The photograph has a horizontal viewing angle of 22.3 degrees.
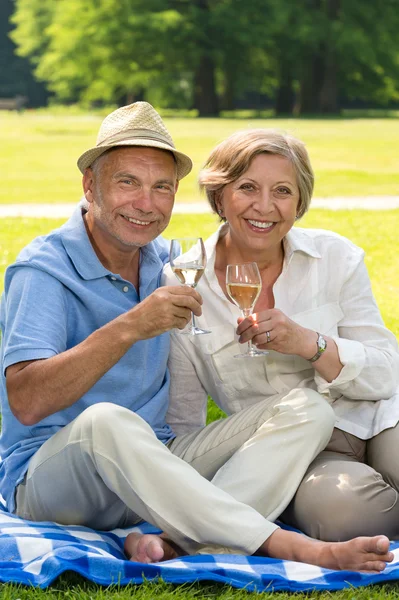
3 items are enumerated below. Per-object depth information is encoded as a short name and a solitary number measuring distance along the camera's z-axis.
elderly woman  4.12
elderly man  3.68
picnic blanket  3.56
